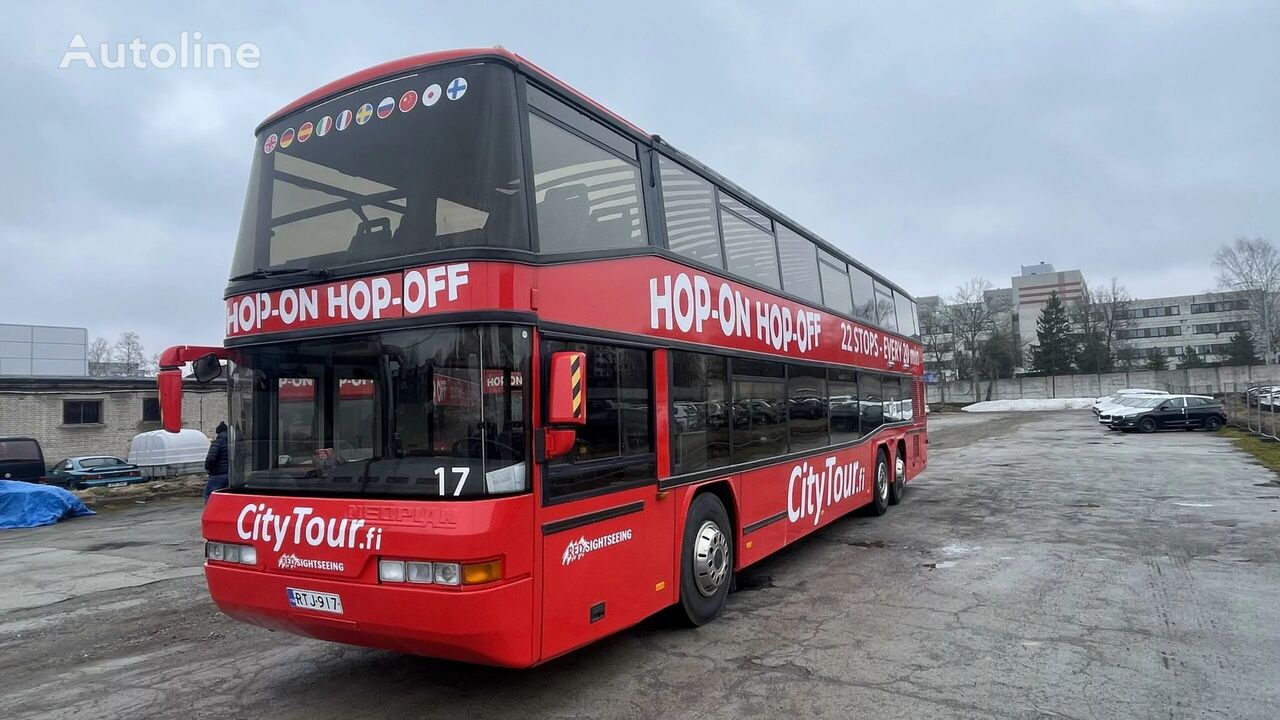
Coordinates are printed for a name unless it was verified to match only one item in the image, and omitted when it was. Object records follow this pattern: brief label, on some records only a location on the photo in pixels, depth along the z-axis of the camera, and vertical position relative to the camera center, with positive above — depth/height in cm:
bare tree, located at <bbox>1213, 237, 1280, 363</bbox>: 6309 +753
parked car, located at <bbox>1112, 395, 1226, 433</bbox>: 3206 -179
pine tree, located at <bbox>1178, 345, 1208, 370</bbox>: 7555 +154
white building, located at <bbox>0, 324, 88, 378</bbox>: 3528 +312
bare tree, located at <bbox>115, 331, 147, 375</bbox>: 5721 +482
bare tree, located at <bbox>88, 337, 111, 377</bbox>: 6550 +545
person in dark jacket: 1131 -86
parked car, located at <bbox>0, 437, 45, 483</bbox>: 1964 -125
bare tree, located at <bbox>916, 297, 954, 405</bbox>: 7556 +498
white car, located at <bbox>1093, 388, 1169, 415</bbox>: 3980 -136
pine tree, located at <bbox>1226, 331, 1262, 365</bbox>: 7262 +213
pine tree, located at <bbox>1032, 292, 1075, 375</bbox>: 7762 +393
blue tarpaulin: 1477 -190
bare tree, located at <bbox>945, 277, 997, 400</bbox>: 7488 +612
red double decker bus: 393 +14
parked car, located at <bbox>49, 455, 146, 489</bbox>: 2180 -185
